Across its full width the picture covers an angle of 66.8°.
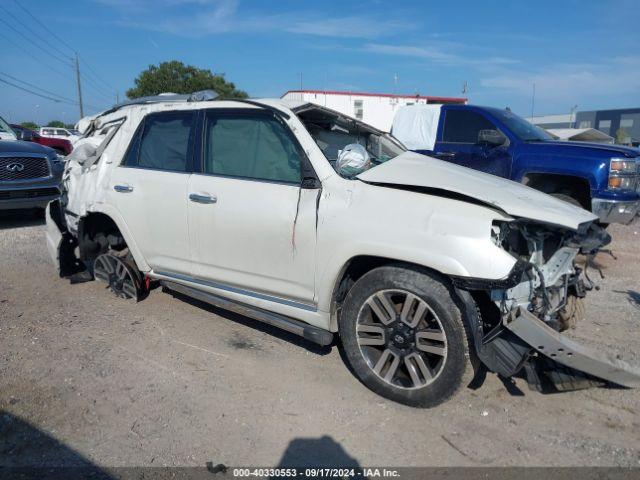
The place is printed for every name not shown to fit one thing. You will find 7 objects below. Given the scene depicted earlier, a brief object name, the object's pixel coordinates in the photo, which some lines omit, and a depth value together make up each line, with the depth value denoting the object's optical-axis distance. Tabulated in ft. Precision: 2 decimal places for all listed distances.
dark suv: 26.53
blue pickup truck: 20.10
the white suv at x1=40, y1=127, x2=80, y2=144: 122.11
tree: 128.98
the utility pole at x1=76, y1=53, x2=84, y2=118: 162.40
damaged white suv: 9.24
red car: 51.62
